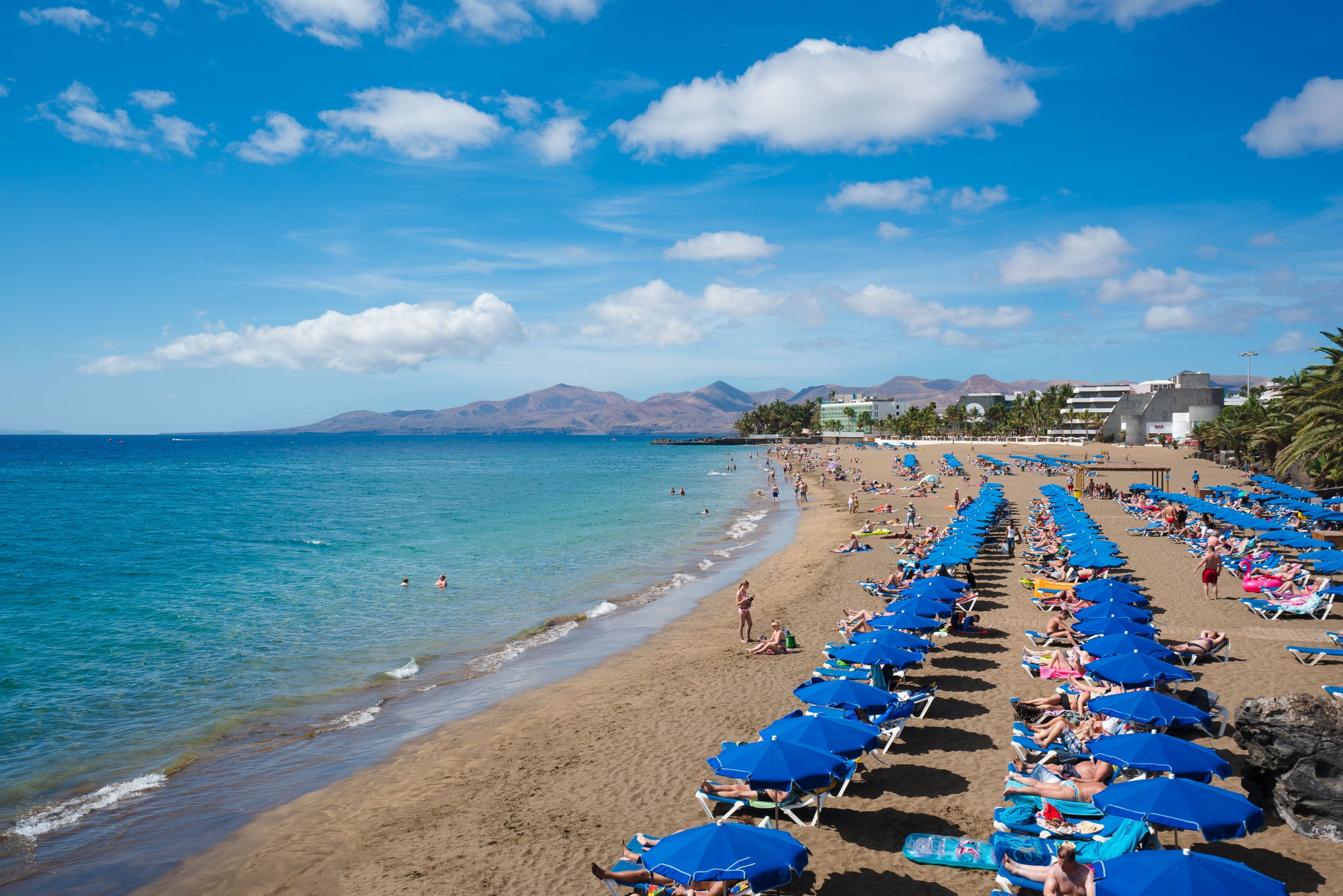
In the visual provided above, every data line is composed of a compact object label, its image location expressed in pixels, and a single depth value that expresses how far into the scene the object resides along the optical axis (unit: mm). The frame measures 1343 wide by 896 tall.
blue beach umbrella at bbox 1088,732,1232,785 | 7566
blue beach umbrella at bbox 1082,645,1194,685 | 10570
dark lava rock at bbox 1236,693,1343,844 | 7730
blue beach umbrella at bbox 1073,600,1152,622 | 14172
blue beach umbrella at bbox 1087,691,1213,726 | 9102
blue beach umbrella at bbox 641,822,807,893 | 6117
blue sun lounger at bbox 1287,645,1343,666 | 13523
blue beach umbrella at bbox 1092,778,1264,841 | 6527
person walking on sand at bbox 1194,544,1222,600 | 19047
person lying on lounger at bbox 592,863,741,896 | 6770
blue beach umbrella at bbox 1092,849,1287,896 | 5496
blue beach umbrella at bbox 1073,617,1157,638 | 13320
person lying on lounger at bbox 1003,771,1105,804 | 8469
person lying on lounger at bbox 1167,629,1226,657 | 13812
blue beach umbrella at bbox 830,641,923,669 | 11680
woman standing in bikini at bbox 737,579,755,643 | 17406
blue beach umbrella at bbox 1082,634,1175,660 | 11797
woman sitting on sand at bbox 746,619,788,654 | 16391
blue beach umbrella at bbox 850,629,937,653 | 12547
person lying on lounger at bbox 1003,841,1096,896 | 6422
